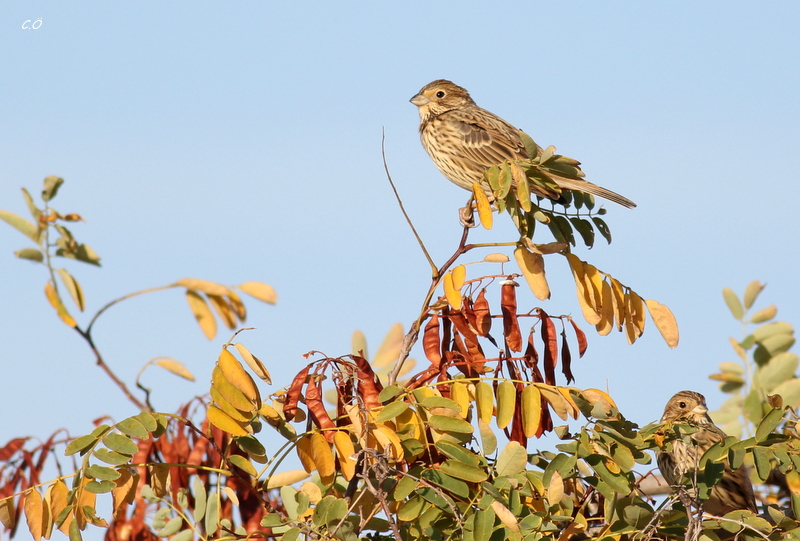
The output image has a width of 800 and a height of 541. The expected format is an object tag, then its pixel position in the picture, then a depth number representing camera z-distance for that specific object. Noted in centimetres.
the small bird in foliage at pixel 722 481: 1105
